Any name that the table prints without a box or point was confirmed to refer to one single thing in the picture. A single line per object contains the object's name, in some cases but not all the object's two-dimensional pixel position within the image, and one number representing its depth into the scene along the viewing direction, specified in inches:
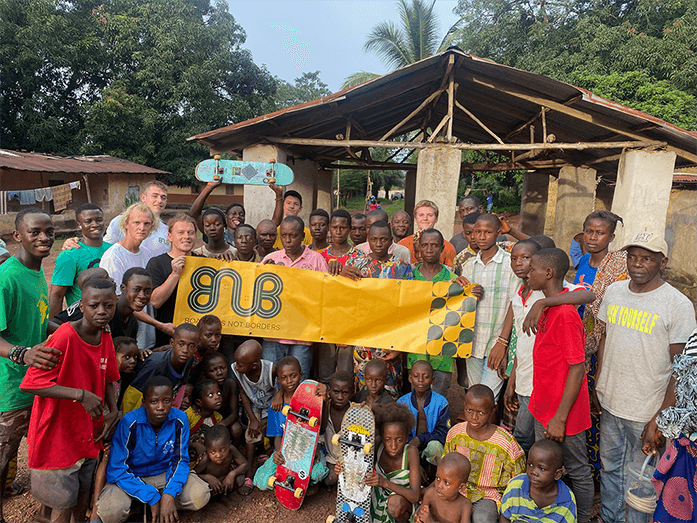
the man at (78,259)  143.9
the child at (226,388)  147.9
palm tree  922.1
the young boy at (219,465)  136.3
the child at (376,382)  141.1
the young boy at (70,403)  105.3
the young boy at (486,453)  122.1
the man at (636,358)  109.1
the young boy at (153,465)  120.6
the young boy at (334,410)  142.3
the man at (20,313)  116.2
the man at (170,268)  156.5
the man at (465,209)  213.6
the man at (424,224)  190.7
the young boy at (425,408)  140.6
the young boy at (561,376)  111.7
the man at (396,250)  177.2
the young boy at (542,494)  107.9
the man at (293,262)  166.8
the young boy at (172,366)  136.2
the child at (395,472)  120.8
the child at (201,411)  141.3
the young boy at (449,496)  110.2
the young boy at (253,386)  149.9
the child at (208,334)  152.3
